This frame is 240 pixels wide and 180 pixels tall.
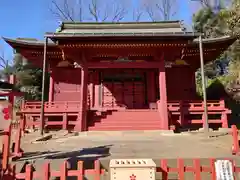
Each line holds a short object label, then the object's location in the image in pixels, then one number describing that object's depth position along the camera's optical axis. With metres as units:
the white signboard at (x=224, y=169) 3.92
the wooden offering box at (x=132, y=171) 3.46
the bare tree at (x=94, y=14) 33.44
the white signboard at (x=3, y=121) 4.75
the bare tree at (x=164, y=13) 35.17
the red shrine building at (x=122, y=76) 11.81
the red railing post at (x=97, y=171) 3.64
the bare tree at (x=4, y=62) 43.50
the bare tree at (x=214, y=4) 28.55
